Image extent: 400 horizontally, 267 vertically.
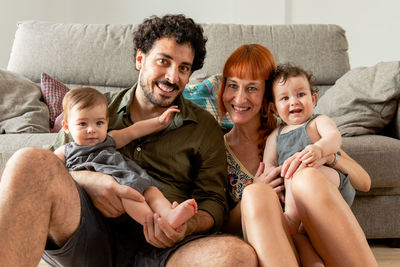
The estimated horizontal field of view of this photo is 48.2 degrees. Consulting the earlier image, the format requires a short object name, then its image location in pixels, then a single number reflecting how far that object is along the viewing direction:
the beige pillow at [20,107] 2.22
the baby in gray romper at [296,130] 1.36
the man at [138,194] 1.03
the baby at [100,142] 1.24
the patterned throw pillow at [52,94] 2.40
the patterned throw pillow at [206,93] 2.13
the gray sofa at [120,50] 2.64
